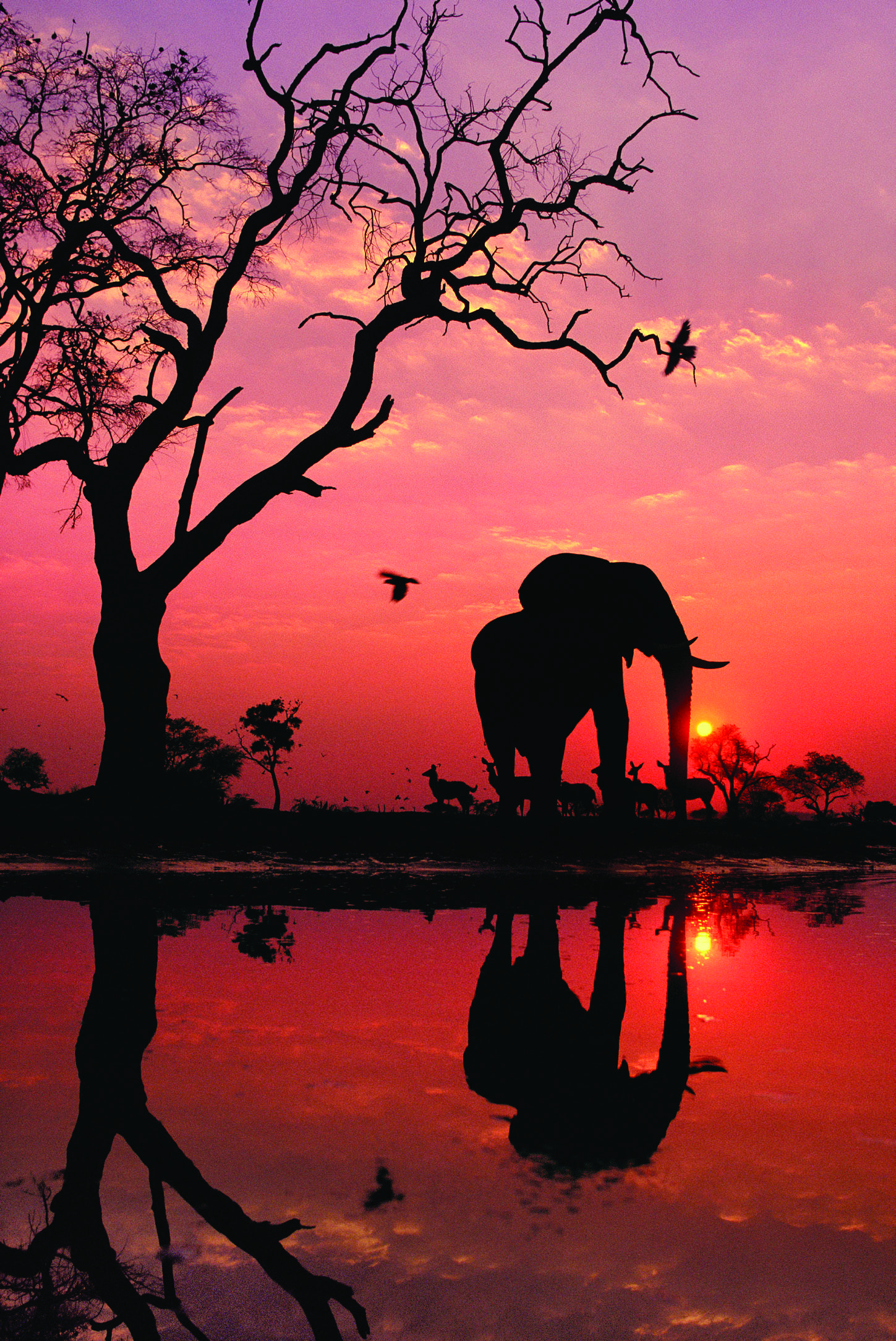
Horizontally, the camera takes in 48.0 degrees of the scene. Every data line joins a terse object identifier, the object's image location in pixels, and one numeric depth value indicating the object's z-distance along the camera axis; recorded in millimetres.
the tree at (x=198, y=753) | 41969
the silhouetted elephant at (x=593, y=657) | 14836
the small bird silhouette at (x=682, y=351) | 17750
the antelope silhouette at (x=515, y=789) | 17281
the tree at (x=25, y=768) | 50531
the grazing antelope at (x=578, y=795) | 20812
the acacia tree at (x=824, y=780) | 54062
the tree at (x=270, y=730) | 38500
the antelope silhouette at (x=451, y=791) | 20375
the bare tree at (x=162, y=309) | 15539
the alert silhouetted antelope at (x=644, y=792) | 20625
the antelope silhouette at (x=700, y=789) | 20500
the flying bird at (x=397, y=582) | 16016
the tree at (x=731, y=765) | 25688
